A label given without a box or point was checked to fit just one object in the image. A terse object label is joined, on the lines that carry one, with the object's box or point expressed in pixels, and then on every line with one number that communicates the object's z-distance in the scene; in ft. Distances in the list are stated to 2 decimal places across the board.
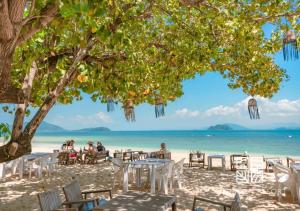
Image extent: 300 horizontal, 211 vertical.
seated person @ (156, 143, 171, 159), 45.42
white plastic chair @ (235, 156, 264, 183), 32.96
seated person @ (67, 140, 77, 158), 49.97
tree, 8.90
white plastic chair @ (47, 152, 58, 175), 39.00
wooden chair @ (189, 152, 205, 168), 44.48
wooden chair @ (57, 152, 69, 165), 49.75
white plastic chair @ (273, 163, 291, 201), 25.27
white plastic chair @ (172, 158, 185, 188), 30.19
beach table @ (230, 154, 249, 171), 40.63
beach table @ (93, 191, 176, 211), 14.69
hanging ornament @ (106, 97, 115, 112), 24.33
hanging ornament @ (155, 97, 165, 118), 27.52
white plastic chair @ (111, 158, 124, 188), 30.32
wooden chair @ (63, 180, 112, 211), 17.74
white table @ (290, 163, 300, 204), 24.11
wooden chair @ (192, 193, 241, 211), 13.75
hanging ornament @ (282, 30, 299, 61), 15.37
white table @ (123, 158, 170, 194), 28.33
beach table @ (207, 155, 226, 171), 42.68
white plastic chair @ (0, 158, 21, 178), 36.68
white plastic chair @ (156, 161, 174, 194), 27.61
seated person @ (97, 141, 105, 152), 55.47
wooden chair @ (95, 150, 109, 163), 48.36
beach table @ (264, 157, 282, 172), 40.69
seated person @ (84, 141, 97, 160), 49.42
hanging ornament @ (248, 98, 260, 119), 26.95
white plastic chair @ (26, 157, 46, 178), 37.02
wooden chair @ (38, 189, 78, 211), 15.93
